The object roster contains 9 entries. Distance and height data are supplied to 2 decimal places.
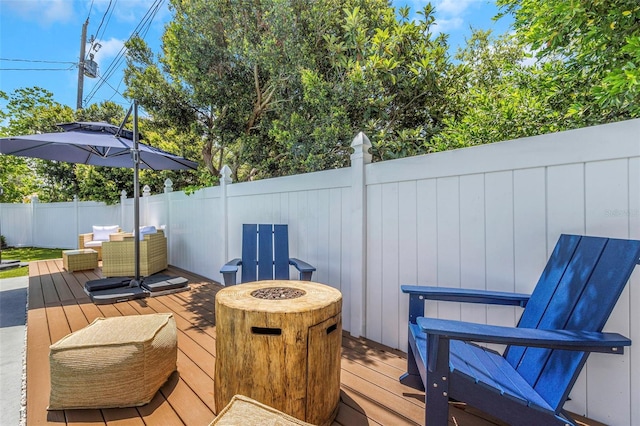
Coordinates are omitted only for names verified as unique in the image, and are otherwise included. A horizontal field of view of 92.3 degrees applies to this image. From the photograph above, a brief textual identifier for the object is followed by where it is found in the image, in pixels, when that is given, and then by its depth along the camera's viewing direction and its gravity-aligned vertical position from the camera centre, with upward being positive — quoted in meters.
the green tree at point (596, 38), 1.58 +1.06
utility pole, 10.77 +5.34
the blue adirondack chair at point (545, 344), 1.13 -0.50
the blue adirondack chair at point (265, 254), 3.03 -0.41
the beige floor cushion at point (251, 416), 0.96 -0.65
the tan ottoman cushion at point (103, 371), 1.63 -0.84
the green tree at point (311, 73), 3.26 +1.72
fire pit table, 1.38 -0.65
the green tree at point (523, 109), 2.50 +0.87
